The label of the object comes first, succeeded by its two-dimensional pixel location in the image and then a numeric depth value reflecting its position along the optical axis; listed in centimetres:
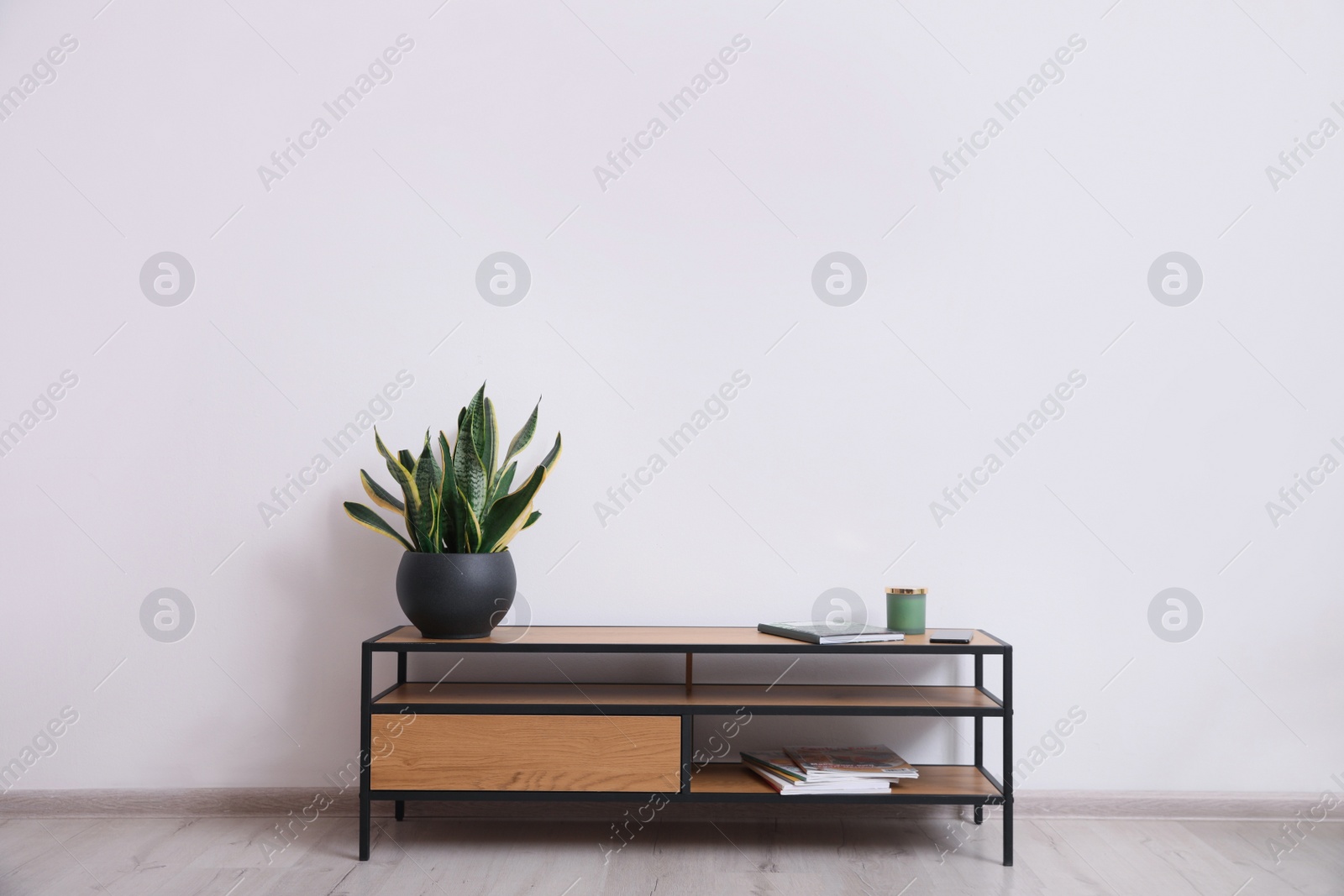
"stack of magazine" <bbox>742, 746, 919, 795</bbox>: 188
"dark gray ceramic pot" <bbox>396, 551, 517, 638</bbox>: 190
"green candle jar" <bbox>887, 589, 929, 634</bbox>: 200
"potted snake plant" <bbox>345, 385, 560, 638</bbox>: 190
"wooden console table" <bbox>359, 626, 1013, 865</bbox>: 187
